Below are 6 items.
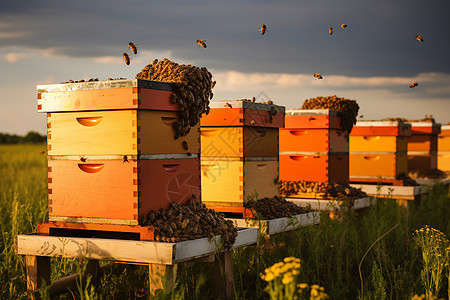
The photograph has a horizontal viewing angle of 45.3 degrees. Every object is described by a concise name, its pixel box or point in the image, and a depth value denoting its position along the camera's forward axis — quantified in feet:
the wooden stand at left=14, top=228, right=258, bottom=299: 14.75
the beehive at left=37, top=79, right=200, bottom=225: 15.65
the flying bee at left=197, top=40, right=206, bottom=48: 22.80
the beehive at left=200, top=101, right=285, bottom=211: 21.58
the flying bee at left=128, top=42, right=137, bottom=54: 20.39
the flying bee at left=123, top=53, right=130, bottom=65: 19.92
